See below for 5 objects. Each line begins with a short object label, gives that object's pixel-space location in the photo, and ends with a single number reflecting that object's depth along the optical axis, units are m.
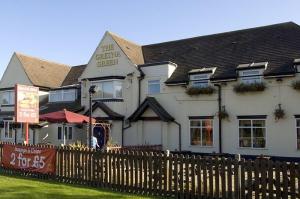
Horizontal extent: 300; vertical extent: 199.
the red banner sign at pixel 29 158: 14.15
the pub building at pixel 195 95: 22.53
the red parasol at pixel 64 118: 22.02
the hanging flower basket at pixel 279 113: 21.72
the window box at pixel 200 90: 24.73
